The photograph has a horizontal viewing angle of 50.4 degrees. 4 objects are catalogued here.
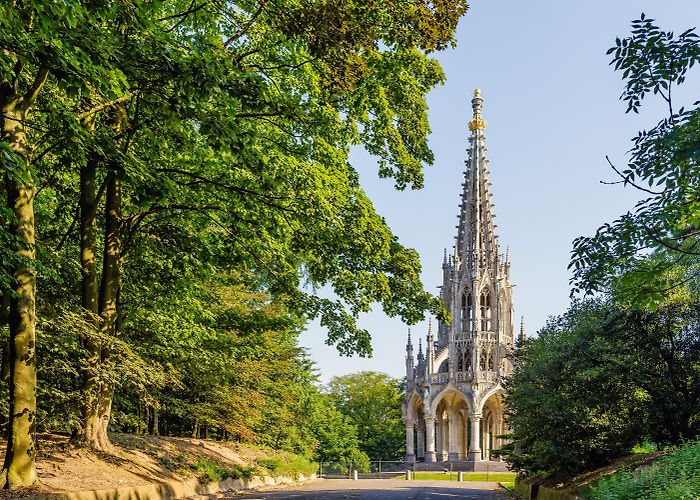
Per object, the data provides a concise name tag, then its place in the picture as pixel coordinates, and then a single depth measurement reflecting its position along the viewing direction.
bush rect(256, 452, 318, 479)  29.55
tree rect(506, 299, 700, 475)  15.80
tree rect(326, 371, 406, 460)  82.06
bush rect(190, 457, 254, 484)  20.16
